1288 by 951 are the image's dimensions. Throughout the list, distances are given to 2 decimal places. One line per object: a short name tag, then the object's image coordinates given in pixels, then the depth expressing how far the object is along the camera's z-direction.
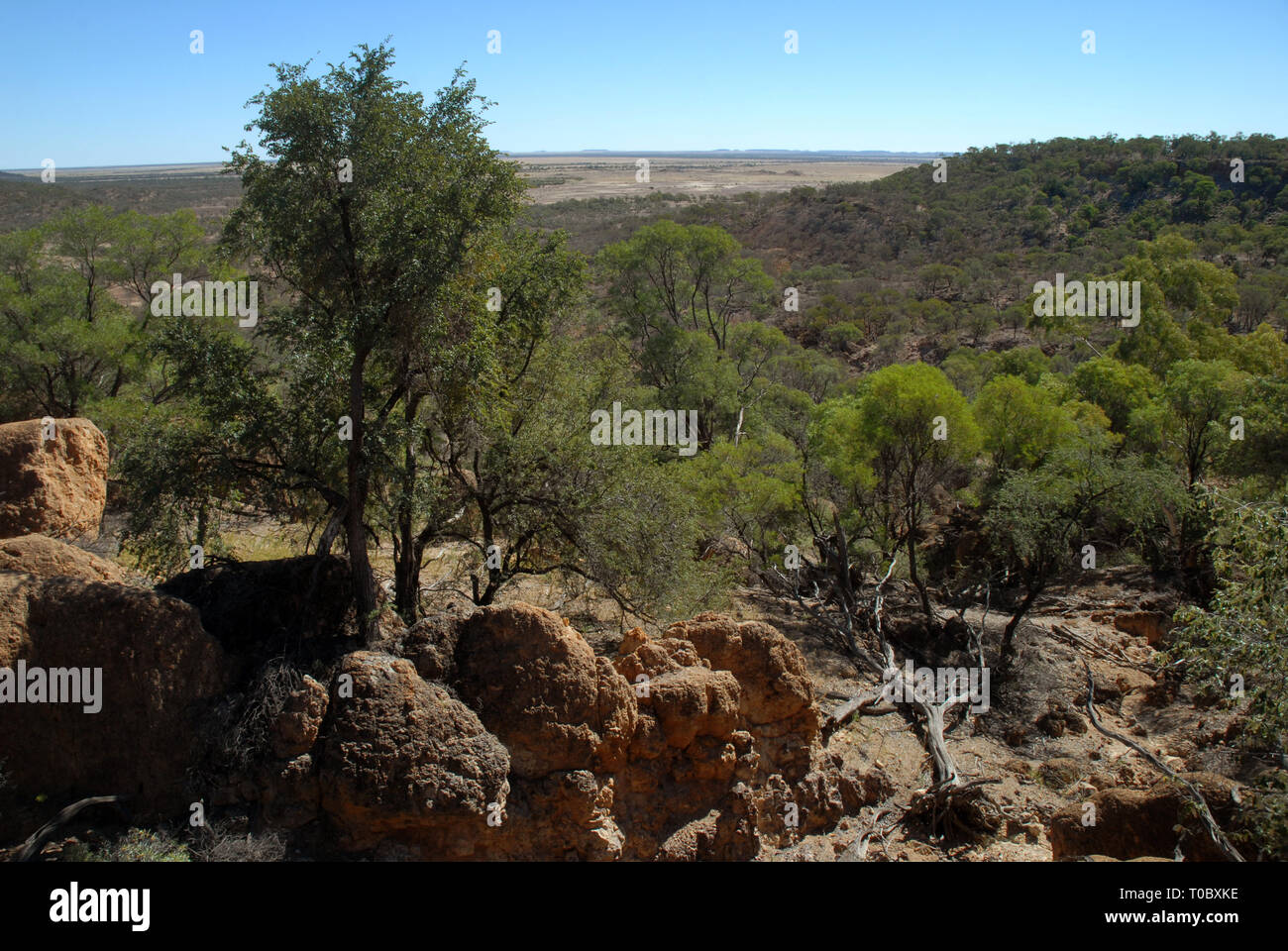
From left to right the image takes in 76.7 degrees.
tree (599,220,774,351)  26.94
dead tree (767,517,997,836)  9.22
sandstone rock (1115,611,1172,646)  15.66
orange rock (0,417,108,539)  10.55
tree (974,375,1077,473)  18.42
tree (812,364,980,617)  16.17
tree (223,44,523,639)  8.12
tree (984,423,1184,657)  15.31
